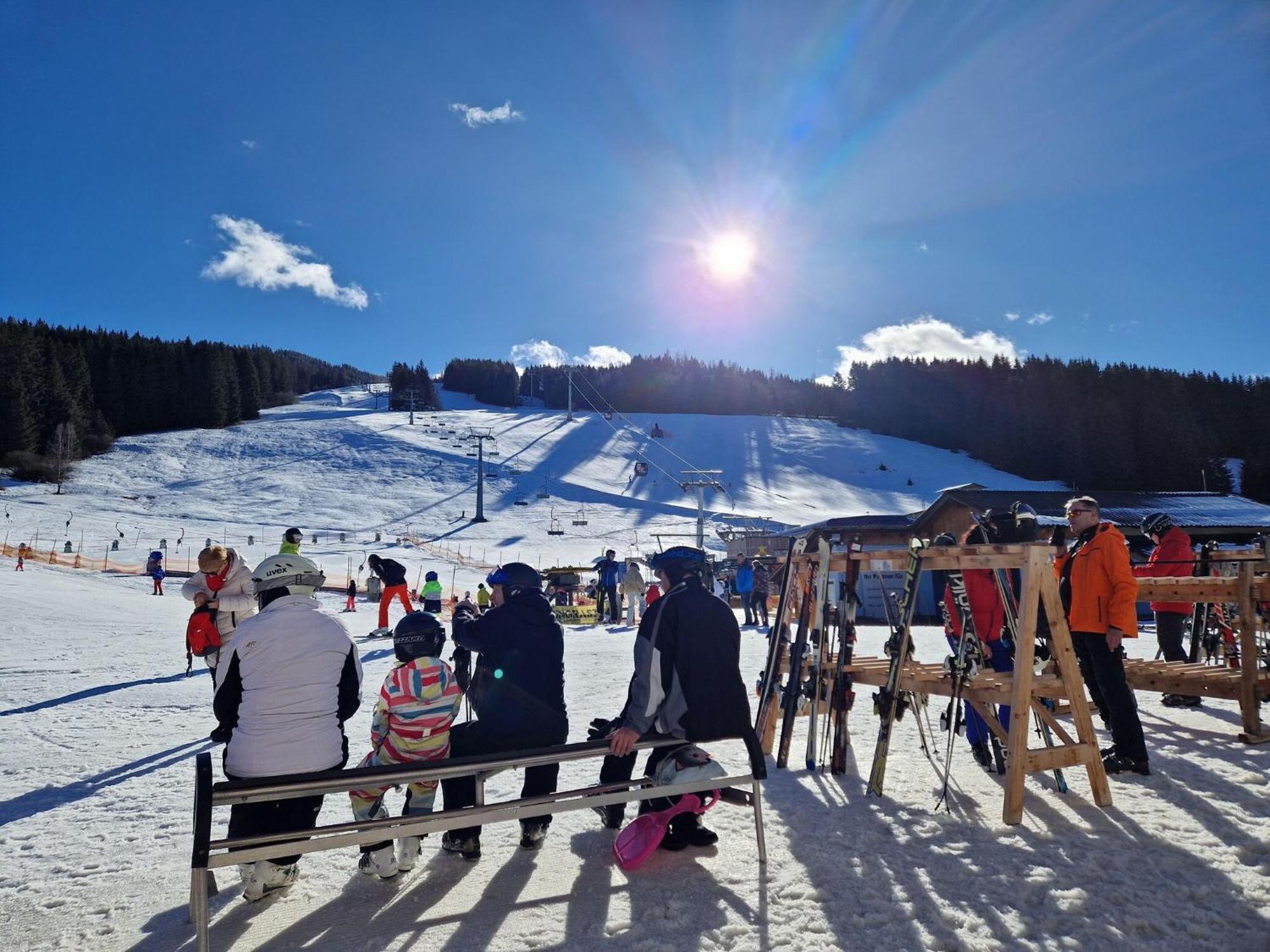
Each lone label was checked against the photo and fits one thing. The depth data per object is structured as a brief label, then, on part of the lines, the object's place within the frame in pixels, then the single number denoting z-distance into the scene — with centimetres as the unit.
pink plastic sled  361
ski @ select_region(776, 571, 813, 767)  546
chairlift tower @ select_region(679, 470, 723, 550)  3791
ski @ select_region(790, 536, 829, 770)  543
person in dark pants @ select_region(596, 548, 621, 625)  1873
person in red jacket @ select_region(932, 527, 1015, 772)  542
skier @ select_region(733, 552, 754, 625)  1795
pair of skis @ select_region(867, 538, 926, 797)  467
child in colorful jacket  371
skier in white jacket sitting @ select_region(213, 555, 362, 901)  323
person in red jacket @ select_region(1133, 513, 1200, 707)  750
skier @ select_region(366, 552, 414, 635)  1191
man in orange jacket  476
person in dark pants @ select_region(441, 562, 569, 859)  388
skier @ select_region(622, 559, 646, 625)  1770
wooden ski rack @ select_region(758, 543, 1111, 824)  409
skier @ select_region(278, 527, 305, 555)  844
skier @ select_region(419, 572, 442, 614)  1307
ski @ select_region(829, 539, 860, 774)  529
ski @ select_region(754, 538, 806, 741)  549
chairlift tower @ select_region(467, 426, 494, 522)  4847
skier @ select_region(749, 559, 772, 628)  1800
